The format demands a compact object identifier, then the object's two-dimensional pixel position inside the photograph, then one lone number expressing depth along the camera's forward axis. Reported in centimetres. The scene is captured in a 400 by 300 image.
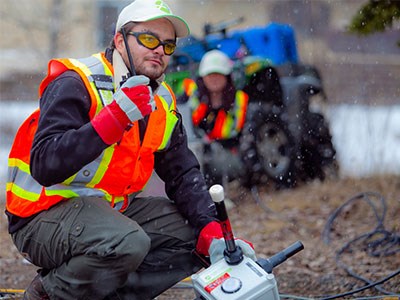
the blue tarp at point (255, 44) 1737
